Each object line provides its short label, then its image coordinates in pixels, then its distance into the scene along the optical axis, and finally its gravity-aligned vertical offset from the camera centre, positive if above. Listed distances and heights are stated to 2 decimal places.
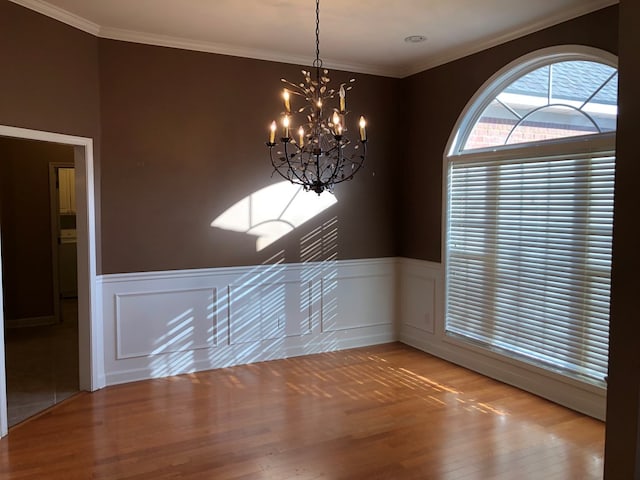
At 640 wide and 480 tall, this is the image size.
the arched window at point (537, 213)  3.52 +0.03
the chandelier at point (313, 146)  4.79 +0.71
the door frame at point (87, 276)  3.95 -0.50
